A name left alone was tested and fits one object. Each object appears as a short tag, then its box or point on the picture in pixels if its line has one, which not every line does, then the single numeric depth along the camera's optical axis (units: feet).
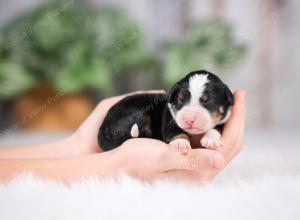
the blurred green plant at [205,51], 4.13
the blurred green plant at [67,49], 4.17
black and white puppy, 1.68
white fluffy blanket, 1.40
